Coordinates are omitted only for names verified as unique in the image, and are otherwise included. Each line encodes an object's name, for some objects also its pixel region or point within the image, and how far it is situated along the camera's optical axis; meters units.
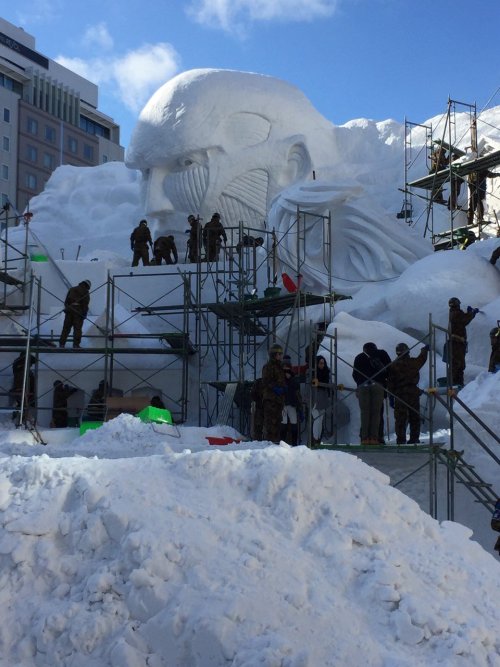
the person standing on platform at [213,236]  19.02
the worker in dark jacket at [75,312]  16.12
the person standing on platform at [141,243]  20.39
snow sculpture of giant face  22.25
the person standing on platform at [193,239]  19.72
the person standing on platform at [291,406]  12.55
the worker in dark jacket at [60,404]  16.34
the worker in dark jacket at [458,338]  13.59
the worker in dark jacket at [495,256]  17.56
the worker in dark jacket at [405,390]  11.82
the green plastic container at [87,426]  14.38
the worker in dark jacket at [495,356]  13.65
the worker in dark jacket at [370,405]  11.37
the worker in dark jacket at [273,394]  12.23
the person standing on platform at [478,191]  21.61
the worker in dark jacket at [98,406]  15.63
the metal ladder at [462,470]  10.76
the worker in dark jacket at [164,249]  20.25
